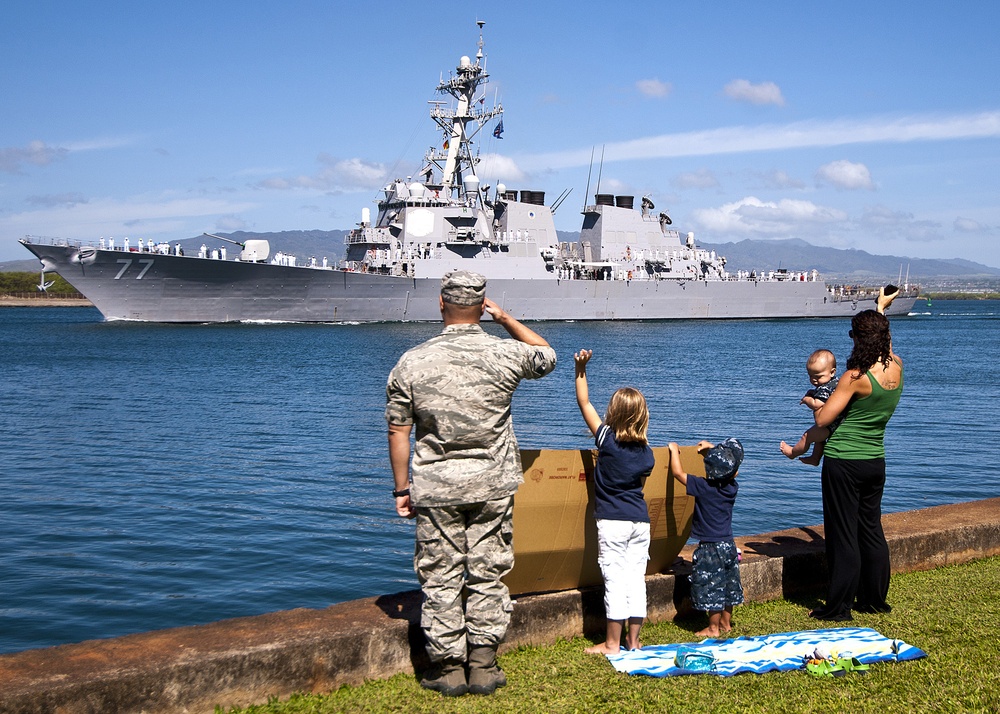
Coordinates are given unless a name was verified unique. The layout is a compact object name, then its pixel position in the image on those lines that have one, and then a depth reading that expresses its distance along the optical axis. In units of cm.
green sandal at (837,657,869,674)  359
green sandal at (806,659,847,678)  357
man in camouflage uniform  336
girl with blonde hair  384
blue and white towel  363
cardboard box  383
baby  448
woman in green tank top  432
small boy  413
